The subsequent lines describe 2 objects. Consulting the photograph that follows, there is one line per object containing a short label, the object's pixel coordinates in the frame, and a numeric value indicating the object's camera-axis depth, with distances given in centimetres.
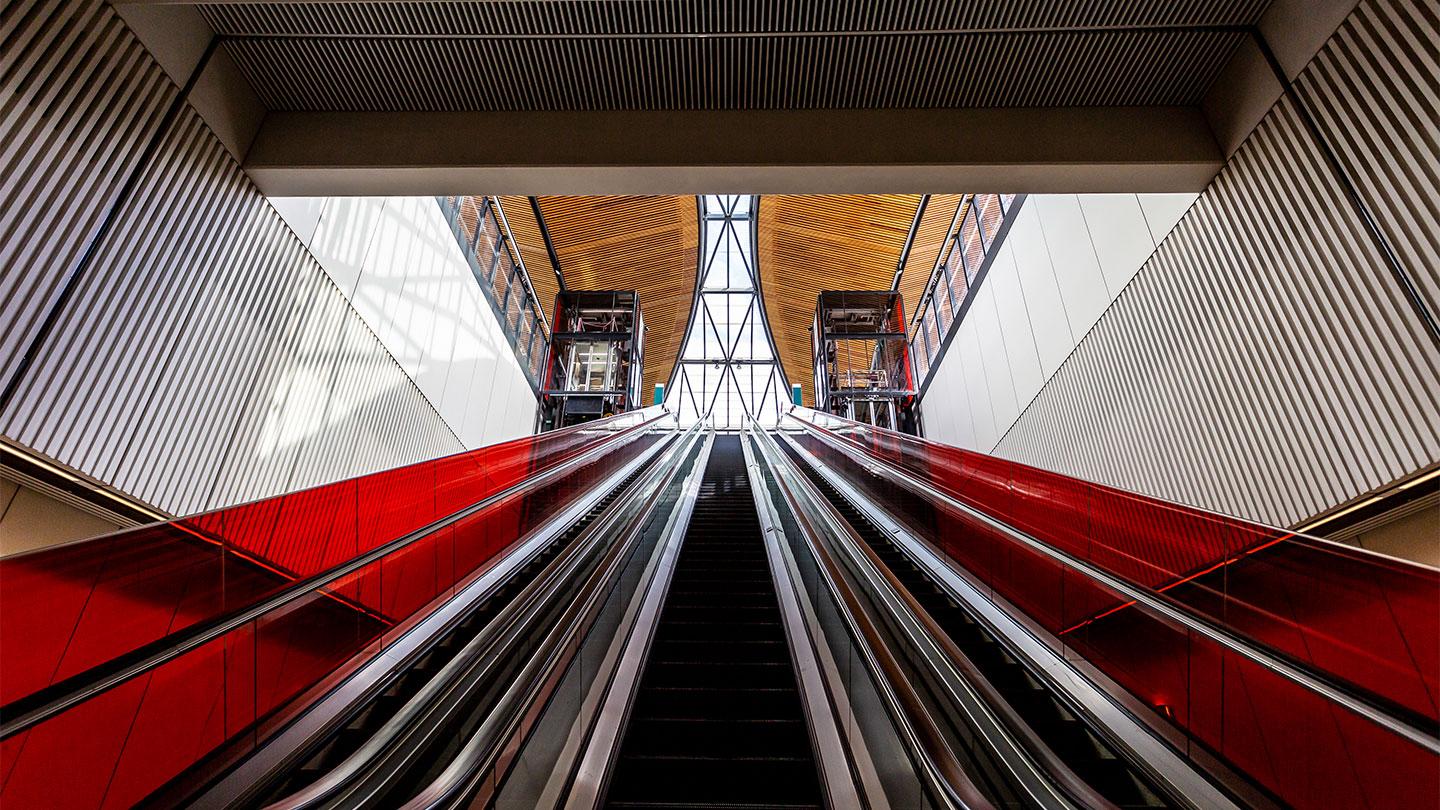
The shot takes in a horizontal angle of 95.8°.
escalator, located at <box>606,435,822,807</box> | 255
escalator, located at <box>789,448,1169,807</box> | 216
